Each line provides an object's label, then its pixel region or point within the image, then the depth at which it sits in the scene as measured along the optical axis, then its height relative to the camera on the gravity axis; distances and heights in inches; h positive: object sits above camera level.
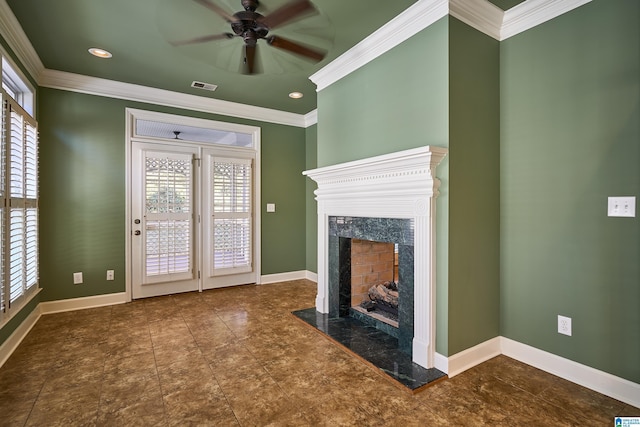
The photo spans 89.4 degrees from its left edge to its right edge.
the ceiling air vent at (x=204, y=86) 156.9 +64.4
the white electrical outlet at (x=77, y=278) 150.6 -29.1
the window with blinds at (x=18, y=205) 99.7 +3.9
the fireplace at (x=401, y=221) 93.4 -2.0
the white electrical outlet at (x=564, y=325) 89.5 -30.7
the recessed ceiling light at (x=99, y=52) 123.3 +63.6
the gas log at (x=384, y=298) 126.7 -33.5
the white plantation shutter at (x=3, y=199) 96.5 +5.1
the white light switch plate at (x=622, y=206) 78.5 +2.2
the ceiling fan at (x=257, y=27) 74.4 +47.5
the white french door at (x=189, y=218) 164.7 -1.5
